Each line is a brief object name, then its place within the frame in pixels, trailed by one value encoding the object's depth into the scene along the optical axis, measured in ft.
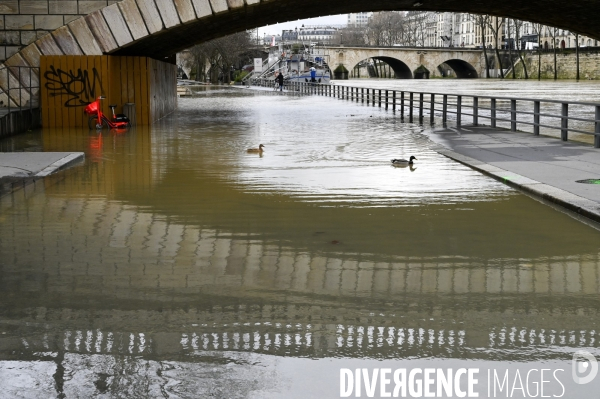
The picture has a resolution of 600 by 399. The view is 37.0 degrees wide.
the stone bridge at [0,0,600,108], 83.92
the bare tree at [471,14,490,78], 419.00
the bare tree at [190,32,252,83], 299.81
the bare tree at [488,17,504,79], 406.50
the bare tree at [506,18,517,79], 405.06
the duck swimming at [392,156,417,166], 47.99
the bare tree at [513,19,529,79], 395.55
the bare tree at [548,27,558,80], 353.74
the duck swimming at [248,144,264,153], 57.47
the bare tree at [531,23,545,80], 368.48
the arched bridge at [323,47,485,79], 473.26
